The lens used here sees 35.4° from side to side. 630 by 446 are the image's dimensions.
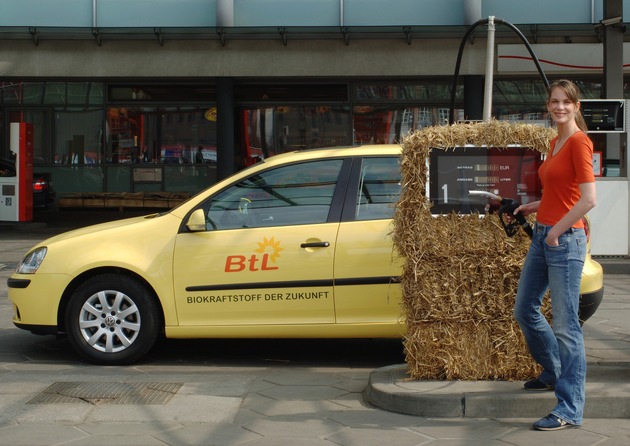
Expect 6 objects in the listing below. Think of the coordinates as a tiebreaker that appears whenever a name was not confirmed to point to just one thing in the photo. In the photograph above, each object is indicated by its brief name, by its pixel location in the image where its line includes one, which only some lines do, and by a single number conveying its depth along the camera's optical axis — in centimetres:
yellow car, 687
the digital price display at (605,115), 1330
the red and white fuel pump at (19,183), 1888
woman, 502
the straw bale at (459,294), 596
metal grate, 598
